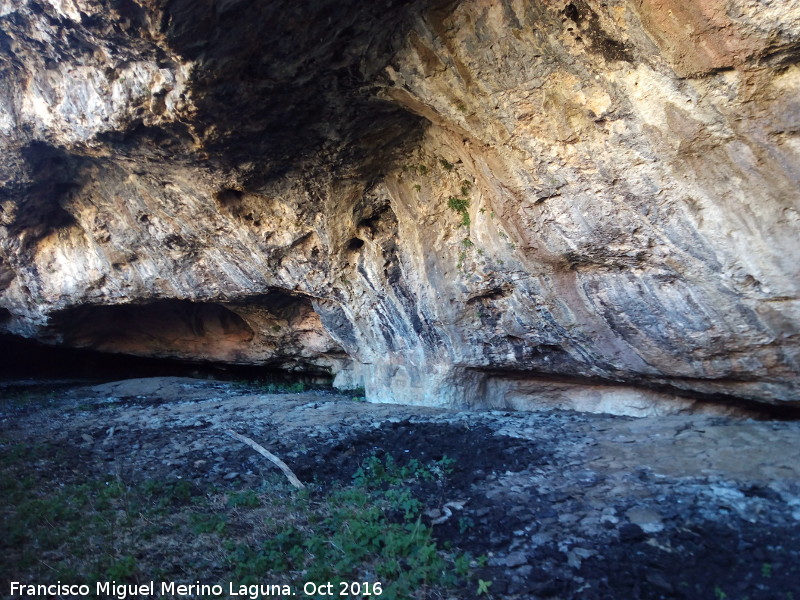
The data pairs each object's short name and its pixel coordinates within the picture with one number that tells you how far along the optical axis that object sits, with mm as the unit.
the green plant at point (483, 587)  3650
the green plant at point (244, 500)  5086
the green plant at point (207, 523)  4613
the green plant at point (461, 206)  7105
